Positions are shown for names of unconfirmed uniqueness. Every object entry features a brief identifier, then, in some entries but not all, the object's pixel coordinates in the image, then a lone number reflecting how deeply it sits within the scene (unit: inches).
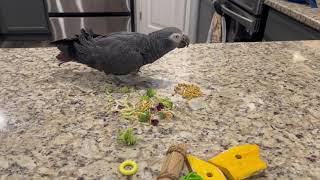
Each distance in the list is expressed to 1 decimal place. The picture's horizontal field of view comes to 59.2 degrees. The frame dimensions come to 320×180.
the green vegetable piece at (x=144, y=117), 22.2
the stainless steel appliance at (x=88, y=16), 87.7
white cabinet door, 97.7
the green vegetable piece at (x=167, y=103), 23.9
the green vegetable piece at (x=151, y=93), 25.5
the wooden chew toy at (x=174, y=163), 16.4
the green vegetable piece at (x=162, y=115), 22.7
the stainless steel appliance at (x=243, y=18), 58.2
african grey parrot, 26.0
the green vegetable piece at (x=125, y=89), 26.3
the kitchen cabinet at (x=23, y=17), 113.7
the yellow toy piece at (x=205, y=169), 16.7
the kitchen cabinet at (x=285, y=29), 46.0
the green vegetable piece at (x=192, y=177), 16.1
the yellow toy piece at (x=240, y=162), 17.1
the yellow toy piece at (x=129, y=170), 17.2
